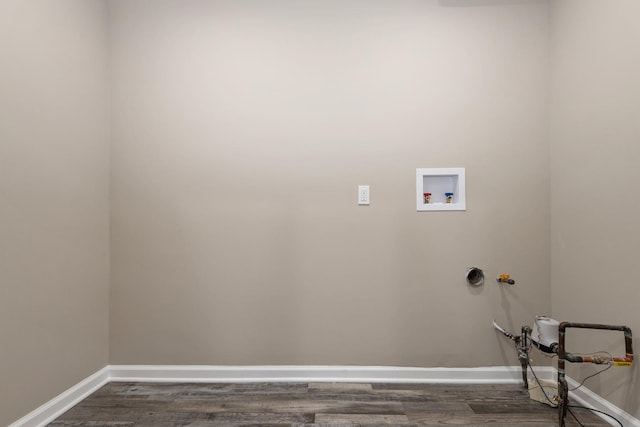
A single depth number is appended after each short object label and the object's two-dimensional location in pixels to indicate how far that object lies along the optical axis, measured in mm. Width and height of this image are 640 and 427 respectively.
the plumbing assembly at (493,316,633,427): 1374
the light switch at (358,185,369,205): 1922
